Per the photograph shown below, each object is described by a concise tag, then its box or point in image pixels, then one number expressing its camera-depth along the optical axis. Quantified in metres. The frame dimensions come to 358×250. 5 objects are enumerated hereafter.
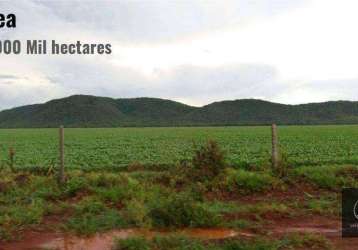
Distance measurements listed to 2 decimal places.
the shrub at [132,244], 6.31
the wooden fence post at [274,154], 12.11
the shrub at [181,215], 7.64
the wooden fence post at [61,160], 11.45
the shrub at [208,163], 11.21
